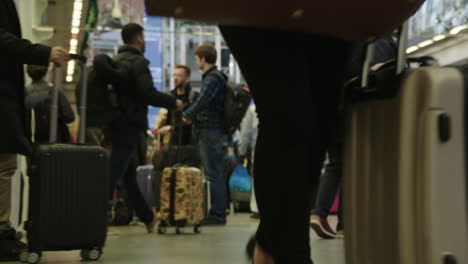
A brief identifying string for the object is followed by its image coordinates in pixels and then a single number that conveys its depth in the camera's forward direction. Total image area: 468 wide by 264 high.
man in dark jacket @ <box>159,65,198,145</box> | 7.16
